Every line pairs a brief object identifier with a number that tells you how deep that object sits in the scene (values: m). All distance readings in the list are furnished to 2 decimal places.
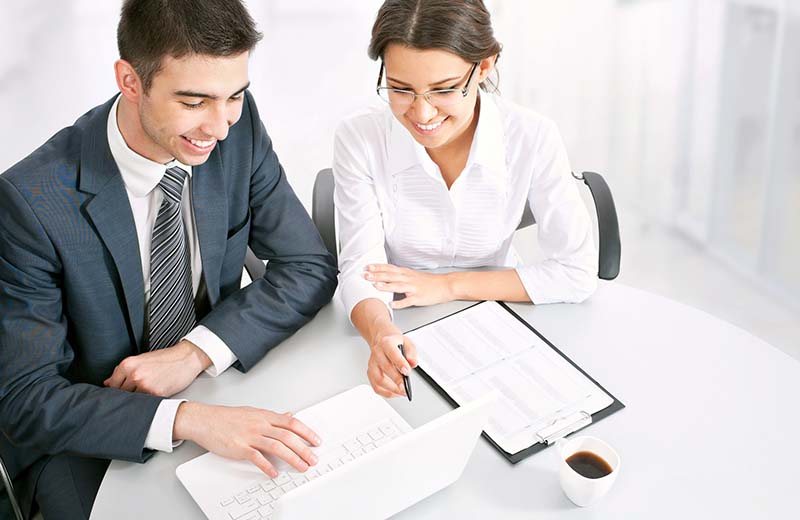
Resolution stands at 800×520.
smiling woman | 1.54
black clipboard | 1.30
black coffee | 1.24
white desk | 1.23
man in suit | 1.33
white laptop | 1.04
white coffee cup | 1.20
